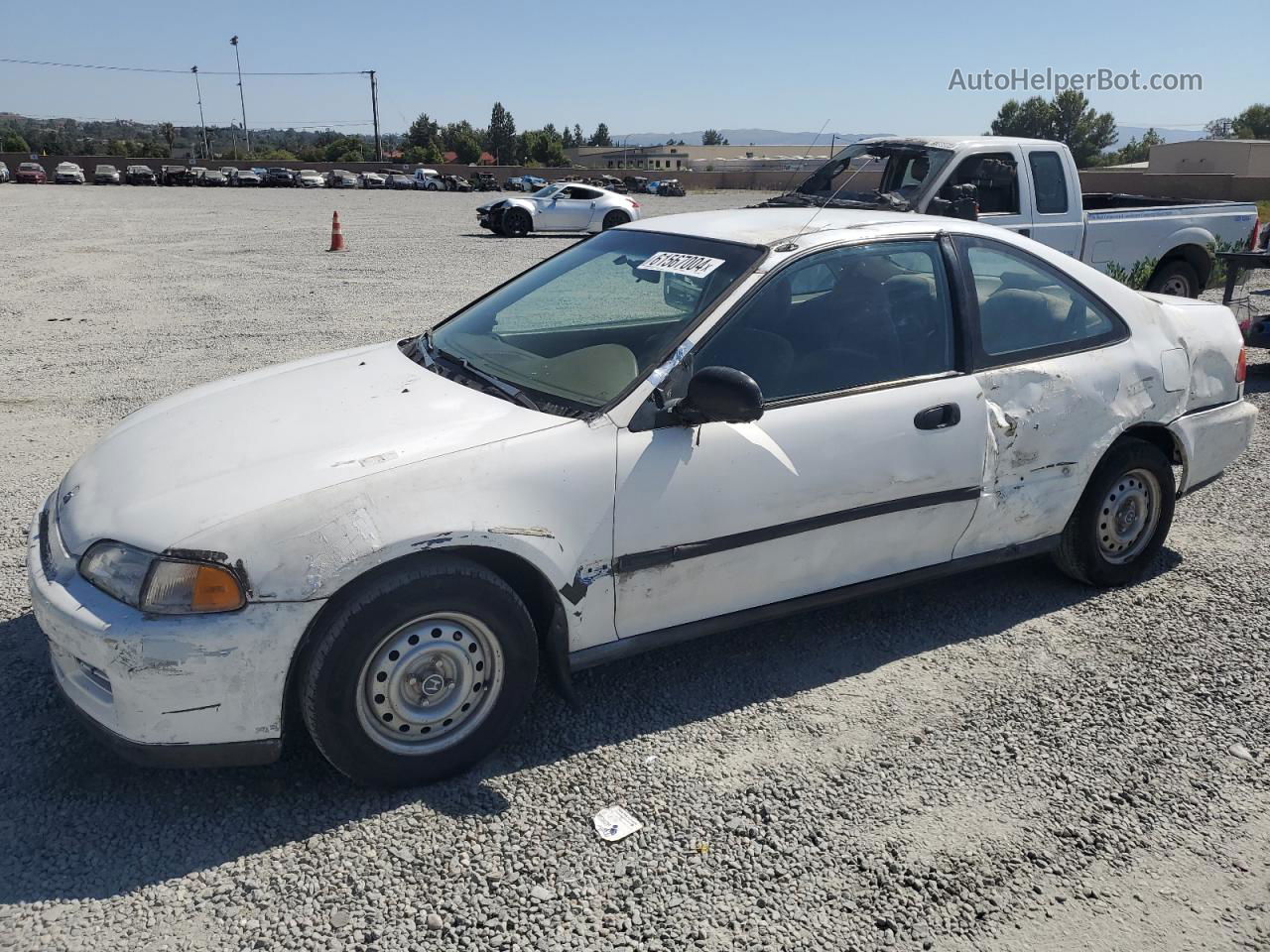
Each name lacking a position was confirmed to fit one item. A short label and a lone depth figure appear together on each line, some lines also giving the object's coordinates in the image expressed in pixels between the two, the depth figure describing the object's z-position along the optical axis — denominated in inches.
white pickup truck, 349.1
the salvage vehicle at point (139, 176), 2217.0
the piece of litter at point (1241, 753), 131.4
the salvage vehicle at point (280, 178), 2309.3
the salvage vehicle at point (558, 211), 927.0
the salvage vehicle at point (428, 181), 2309.3
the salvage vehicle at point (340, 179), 2317.9
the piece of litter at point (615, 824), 114.4
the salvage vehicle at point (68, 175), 2192.4
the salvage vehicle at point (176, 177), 2197.3
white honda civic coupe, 109.4
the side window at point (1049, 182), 362.3
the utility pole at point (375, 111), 3373.5
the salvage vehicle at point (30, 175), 2151.8
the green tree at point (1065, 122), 4170.8
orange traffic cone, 724.1
